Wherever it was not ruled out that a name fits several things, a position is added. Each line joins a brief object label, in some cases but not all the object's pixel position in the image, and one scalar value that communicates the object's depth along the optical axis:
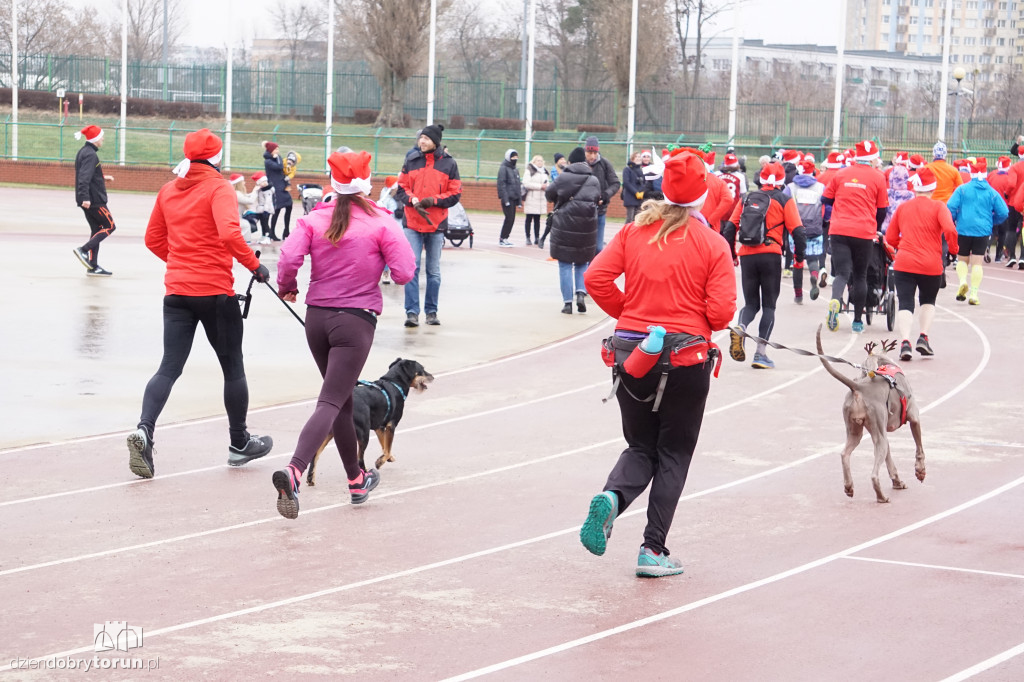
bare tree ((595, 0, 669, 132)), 47.16
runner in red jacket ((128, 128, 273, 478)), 7.92
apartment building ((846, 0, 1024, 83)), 146.38
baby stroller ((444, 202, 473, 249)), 24.66
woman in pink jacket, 7.05
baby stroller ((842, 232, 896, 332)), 15.15
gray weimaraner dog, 7.92
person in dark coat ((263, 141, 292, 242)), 23.81
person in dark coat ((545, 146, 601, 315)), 15.57
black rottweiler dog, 7.96
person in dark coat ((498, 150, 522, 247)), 25.64
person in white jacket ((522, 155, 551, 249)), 25.98
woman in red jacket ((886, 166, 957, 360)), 12.57
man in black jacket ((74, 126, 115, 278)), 17.59
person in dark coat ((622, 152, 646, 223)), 25.23
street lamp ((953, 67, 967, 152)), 35.19
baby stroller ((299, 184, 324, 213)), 22.78
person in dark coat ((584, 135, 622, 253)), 18.02
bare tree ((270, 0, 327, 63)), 84.33
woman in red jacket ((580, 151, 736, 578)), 6.10
